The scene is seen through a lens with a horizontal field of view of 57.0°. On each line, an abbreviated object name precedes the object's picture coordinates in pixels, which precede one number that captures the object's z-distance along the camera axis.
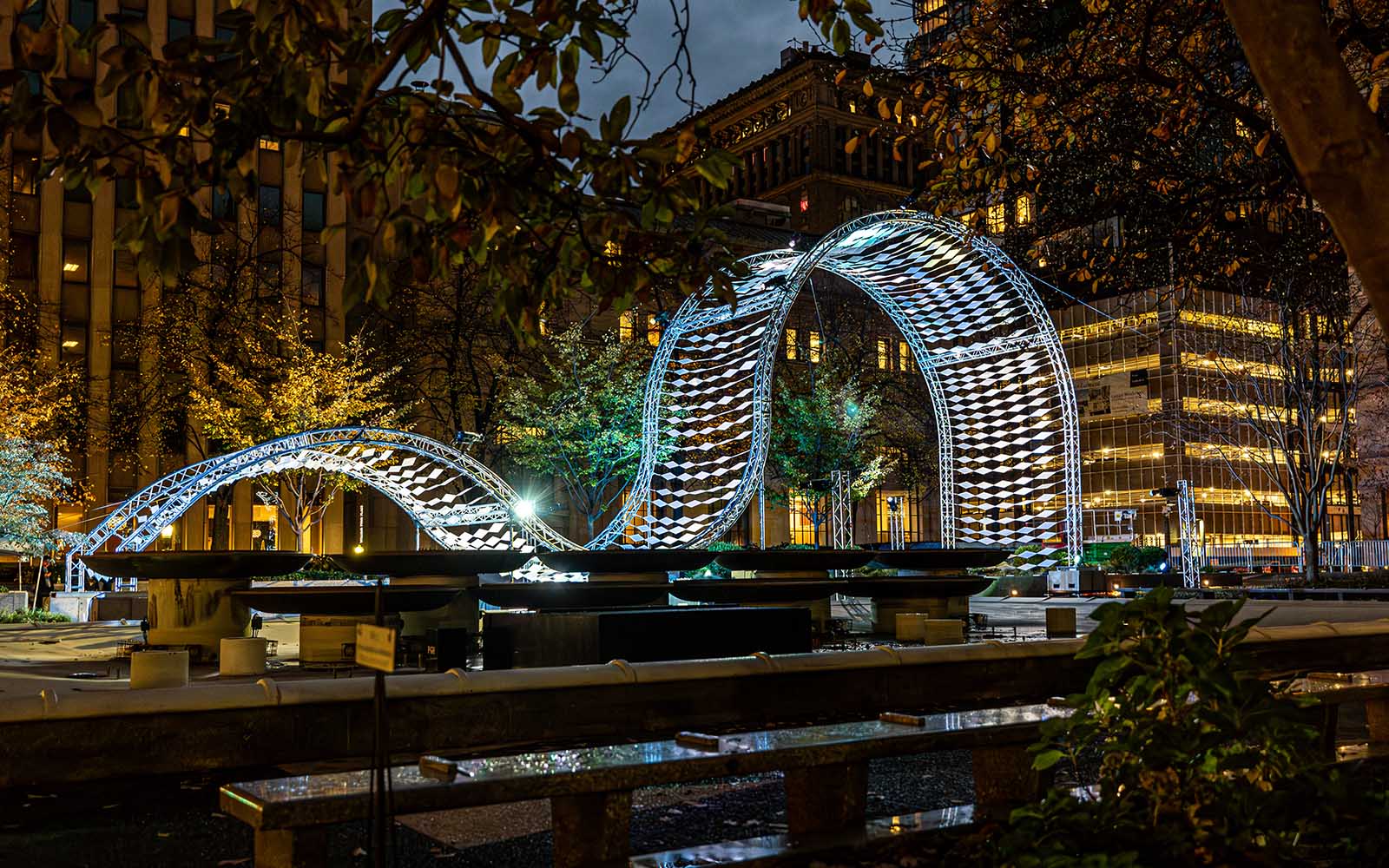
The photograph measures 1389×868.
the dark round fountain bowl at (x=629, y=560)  18.94
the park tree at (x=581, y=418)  45.53
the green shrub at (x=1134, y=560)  37.81
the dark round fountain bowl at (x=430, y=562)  17.19
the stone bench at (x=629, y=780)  4.27
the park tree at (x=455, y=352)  45.78
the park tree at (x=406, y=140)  4.70
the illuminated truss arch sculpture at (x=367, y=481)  25.04
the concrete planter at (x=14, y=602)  26.17
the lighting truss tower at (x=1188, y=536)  36.88
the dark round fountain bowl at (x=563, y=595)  15.81
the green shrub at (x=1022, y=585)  36.59
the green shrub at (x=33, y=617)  24.19
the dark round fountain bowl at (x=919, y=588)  18.92
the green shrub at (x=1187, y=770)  4.18
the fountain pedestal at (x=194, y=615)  15.78
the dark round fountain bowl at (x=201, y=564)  15.14
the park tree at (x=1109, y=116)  12.76
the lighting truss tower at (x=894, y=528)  46.71
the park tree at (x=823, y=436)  50.88
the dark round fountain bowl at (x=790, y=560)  18.55
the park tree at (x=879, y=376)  56.62
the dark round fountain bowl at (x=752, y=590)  17.67
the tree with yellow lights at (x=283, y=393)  41.59
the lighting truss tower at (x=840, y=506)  39.91
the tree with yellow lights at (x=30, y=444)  26.88
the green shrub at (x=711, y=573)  33.62
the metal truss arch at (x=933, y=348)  28.25
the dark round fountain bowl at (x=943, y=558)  21.00
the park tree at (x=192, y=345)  42.22
